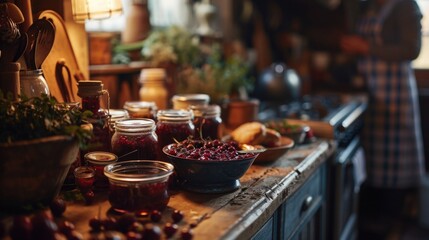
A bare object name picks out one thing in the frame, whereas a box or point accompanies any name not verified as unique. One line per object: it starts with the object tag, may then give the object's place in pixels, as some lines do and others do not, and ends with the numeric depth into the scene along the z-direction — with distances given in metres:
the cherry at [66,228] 0.97
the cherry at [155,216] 1.09
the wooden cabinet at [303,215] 1.46
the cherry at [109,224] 1.04
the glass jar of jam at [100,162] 1.29
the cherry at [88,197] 1.21
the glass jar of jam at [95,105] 1.35
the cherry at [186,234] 1.00
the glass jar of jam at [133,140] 1.32
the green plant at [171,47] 2.33
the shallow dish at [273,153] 1.67
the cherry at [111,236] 0.95
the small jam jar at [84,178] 1.24
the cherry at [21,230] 0.94
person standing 3.27
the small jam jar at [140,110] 1.64
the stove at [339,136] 2.29
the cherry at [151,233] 0.97
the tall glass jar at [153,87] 2.04
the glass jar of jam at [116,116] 1.42
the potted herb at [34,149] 1.05
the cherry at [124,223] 1.04
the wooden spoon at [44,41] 1.37
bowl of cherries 1.28
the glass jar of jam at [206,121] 1.65
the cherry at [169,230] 1.02
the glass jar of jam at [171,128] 1.49
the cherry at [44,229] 0.93
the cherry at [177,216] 1.10
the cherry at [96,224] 1.04
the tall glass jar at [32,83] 1.32
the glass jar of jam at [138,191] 1.12
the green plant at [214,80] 2.31
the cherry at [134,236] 0.97
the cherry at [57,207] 1.12
